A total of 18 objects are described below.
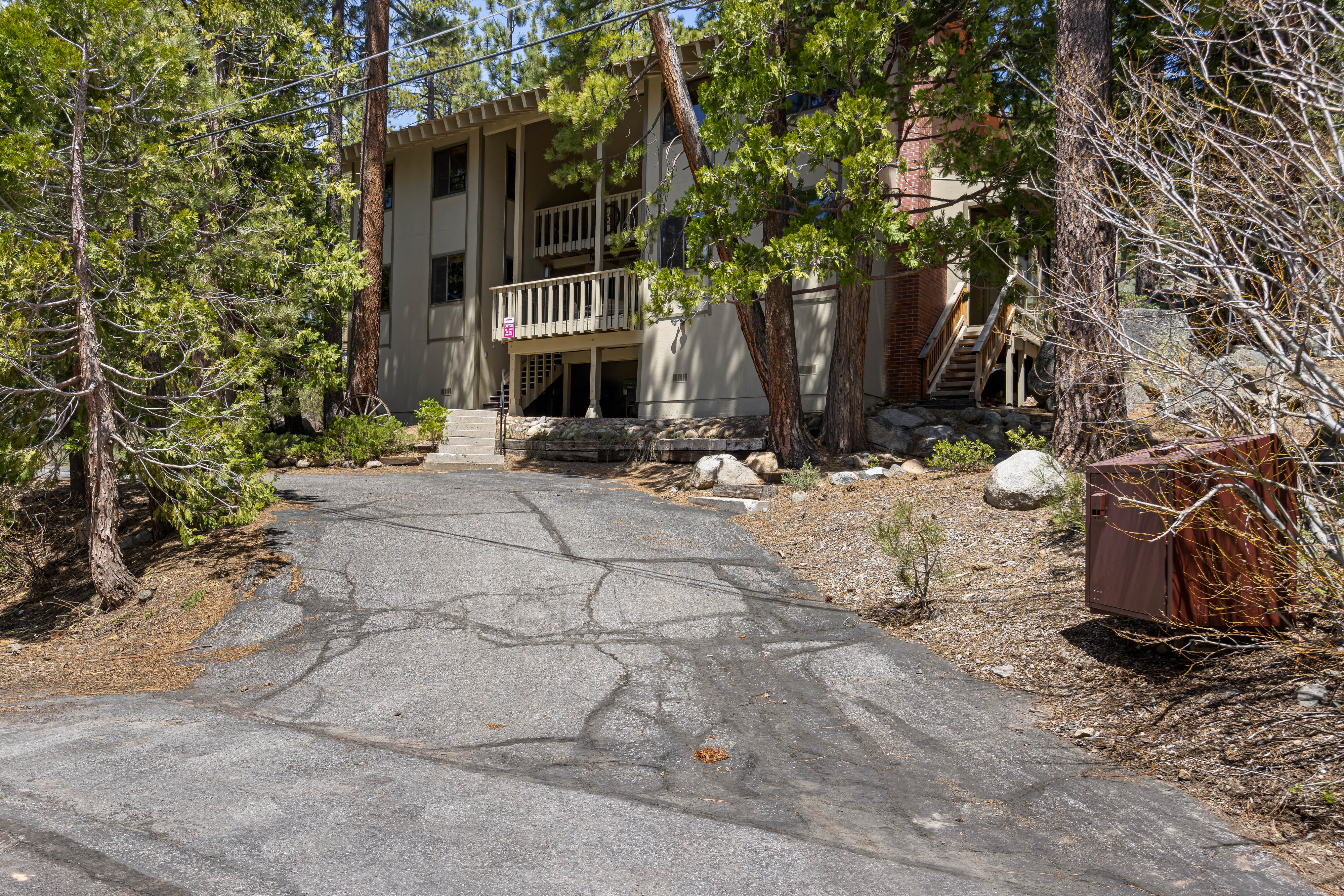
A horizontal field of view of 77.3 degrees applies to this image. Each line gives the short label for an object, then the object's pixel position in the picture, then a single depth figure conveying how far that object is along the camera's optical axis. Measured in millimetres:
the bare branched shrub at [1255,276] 4254
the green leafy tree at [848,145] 10625
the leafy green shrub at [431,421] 16953
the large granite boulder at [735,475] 11961
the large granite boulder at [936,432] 13758
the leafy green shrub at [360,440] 15984
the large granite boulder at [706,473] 12445
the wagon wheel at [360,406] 17891
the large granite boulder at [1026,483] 8422
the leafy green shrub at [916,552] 7113
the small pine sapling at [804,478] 11422
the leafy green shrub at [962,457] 10641
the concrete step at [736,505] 11211
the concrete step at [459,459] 16531
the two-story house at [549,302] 16141
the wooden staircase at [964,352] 15773
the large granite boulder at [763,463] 12875
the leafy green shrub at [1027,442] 9602
